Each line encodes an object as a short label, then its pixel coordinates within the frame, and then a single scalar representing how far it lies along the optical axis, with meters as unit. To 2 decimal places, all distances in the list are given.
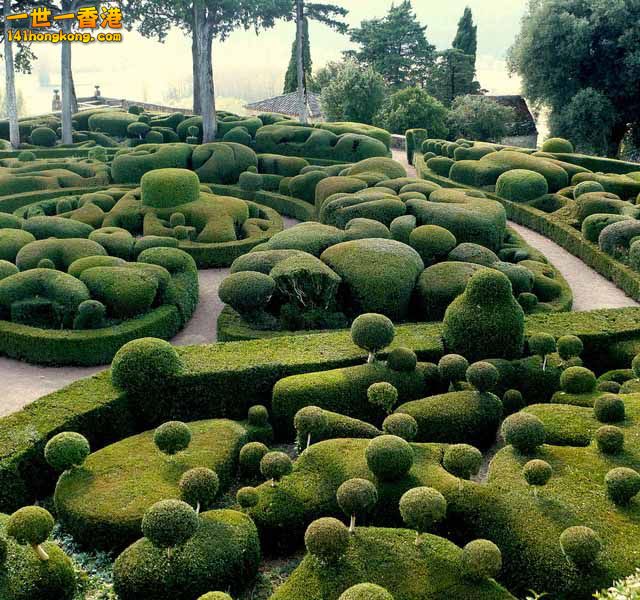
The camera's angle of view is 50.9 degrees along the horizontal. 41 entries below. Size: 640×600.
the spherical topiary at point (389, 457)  10.09
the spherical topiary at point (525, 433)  10.93
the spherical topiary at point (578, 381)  13.15
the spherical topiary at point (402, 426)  11.20
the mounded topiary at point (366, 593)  7.41
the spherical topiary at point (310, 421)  11.48
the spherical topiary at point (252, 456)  11.45
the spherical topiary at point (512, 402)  13.33
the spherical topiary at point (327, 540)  8.45
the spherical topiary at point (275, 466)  10.41
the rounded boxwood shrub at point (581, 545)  8.44
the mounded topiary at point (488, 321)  13.96
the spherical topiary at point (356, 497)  9.05
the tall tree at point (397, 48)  62.31
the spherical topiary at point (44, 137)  43.88
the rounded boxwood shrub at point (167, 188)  25.72
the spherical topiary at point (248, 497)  10.12
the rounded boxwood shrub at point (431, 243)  19.23
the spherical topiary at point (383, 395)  12.33
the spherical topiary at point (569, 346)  14.12
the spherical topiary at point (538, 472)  9.93
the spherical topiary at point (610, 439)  10.80
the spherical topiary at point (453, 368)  13.36
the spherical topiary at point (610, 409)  11.66
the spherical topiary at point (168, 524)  8.57
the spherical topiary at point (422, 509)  8.84
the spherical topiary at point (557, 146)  35.81
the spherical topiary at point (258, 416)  12.84
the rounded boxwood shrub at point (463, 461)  10.12
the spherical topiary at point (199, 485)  9.74
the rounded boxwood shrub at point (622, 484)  9.52
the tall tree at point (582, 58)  41.50
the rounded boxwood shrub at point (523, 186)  29.42
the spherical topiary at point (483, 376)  12.66
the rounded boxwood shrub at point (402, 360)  13.35
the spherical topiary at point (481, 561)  8.27
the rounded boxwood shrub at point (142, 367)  12.98
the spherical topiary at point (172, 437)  10.98
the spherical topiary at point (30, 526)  8.45
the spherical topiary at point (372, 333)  13.62
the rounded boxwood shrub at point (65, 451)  10.49
